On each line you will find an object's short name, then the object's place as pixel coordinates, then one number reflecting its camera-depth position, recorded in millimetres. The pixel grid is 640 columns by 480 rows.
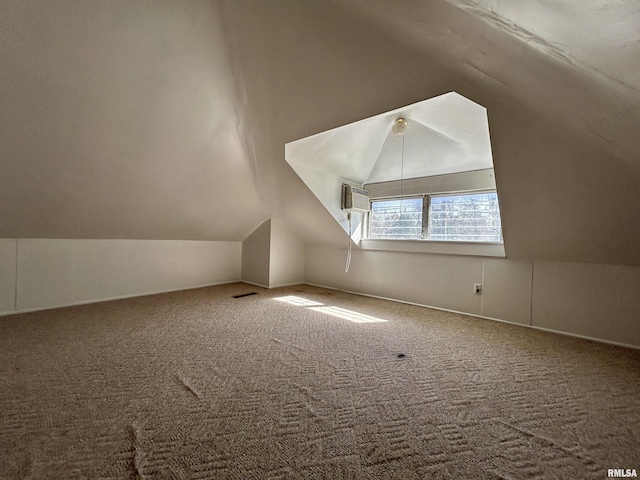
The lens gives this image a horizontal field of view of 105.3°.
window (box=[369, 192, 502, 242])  2891
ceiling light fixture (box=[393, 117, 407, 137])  2836
